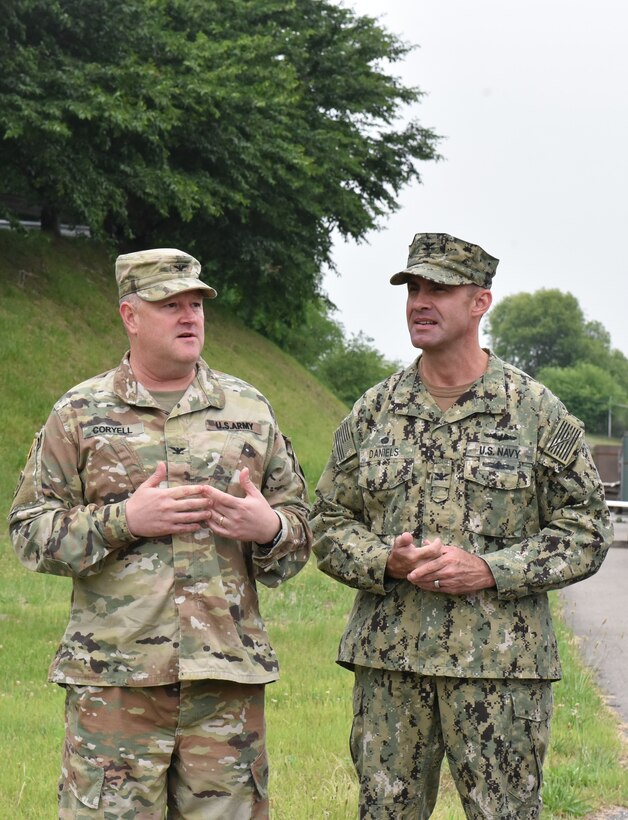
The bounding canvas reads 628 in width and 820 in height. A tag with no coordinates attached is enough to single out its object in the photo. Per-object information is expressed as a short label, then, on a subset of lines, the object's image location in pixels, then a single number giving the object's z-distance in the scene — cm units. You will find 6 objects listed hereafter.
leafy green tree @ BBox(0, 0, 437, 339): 2147
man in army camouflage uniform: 362
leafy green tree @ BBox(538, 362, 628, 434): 10669
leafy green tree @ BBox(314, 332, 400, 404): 5694
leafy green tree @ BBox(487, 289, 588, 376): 11700
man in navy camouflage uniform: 395
